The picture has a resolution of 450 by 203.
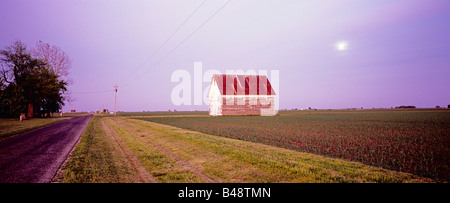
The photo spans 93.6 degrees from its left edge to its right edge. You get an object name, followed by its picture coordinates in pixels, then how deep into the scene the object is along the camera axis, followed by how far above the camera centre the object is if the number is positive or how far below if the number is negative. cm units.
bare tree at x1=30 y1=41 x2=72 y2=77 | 4363 +1041
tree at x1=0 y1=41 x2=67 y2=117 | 3962 +571
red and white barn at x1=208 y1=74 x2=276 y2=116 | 5181 +299
